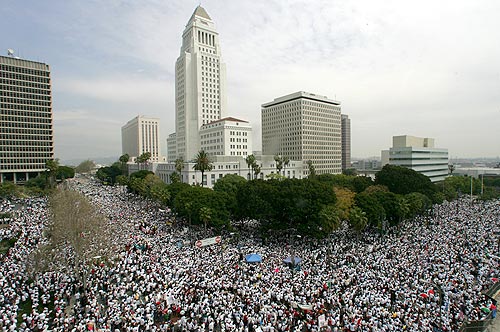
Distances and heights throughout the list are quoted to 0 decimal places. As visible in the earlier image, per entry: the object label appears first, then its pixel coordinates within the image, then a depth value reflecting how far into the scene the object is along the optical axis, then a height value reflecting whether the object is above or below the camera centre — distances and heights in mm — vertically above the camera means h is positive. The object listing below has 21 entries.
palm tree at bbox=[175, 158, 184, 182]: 74588 -614
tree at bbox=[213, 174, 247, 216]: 42281 -4834
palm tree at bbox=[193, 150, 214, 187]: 60500 -76
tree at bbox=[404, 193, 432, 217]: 45062 -6834
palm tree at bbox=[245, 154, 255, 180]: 77875 +330
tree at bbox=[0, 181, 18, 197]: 61031 -5130
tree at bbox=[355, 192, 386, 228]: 38719 -6493
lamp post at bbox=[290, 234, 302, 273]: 27769 -9668
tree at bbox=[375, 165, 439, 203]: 58825 -4835
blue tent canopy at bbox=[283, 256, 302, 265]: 28464 -9748
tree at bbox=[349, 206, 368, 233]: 35625 -7284
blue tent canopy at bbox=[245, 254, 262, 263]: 28553 -9498
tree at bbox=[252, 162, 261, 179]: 76938 -1537
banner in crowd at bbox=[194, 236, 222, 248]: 32984 -9078
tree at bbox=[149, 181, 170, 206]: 50750 -5400
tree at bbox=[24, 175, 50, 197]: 85500 -5036
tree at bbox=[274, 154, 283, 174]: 84675 +193
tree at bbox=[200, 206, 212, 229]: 37188 -6665
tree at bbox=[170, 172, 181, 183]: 66662 -3497
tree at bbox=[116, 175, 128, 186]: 86688 -4887
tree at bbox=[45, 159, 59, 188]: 80088 -2302
